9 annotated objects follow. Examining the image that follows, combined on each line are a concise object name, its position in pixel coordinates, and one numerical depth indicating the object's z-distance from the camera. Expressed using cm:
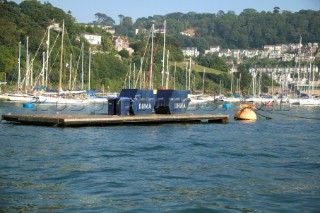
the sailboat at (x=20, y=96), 8262
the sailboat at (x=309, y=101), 11394
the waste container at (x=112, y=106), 4128
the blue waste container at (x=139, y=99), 4175
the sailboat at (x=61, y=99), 7584
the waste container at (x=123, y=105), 4096
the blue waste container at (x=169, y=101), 4459
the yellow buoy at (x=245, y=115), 5222
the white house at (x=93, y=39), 17846
